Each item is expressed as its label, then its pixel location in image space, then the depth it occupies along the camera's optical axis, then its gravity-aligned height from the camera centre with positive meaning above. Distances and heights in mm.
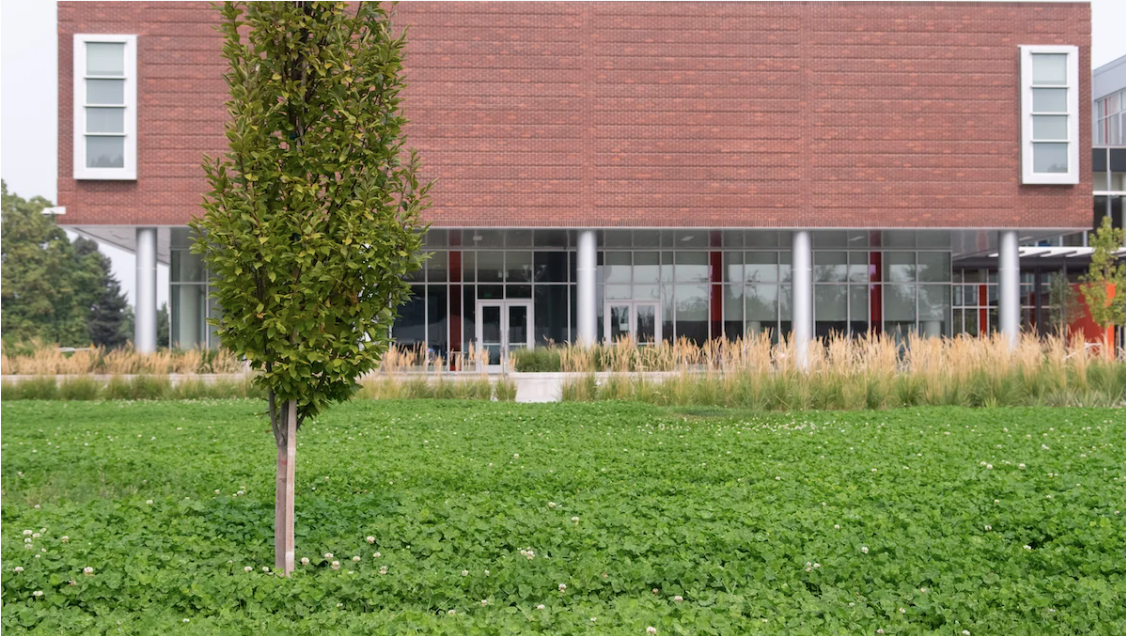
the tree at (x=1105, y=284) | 30172 +1424
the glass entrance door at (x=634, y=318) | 32031 +420
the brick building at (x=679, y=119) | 28141 +6544
